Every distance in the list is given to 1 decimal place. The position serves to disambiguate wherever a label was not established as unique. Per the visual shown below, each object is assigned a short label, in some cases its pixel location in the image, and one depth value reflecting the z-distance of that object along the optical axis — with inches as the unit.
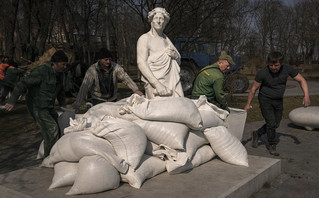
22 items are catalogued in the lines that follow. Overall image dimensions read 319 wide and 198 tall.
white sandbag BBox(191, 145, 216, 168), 140.5
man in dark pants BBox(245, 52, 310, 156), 180.9
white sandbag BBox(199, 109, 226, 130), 144.5
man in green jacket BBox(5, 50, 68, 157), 148.5
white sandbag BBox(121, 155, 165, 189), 116.0
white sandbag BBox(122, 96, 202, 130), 131.4
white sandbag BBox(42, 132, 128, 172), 114.1
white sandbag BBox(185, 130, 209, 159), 138.8
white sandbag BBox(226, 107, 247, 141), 175.8
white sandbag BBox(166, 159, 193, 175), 128.1
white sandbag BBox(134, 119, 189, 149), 130.5
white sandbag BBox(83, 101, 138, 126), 135.3
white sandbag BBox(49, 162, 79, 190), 114.8
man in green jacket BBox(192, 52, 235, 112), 170.9
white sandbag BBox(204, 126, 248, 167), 144.8
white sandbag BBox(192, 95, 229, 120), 150.5
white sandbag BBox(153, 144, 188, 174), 128.6
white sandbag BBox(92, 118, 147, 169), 118.8
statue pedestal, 110.4
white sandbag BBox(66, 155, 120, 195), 107.8
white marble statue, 154.4
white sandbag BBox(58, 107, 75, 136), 160.9
